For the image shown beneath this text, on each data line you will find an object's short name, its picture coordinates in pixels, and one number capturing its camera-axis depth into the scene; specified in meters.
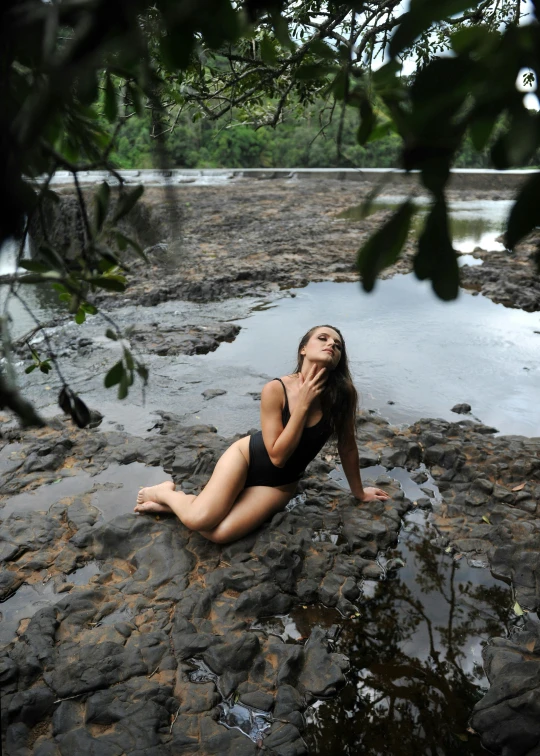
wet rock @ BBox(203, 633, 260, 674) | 2.24
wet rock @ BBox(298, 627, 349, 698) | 2.16
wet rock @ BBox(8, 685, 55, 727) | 2.02
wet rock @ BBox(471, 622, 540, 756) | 1.92
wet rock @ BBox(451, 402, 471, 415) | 4.36
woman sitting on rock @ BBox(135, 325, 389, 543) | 2.81
